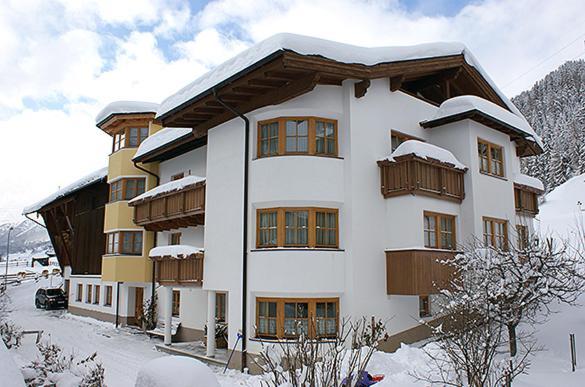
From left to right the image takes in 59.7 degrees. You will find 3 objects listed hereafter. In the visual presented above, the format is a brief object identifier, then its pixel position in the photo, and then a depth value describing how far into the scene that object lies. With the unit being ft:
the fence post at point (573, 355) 38.01
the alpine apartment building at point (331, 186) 46.75
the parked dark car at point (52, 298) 117.29
